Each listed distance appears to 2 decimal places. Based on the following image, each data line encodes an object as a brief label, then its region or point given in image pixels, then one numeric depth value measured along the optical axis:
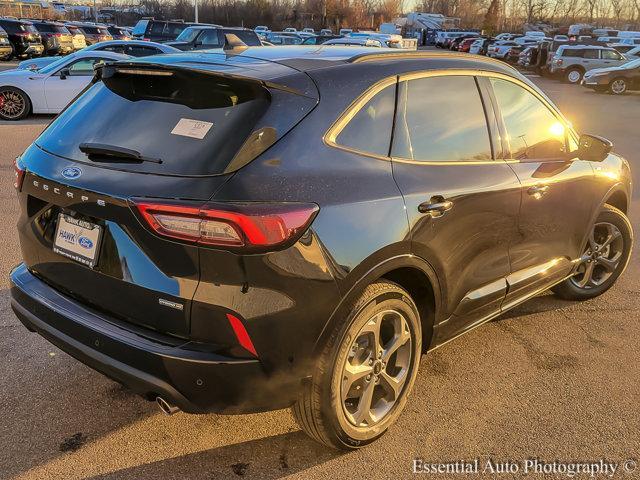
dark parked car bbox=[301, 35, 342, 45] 29.42
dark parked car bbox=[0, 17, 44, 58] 27.44
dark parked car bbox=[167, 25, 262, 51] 19.27
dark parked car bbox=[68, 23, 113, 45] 30.27
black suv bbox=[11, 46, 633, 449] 2.28
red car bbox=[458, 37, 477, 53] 48.06
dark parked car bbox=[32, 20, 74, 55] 26.28
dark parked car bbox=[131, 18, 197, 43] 25.84
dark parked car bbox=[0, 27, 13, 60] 24.84
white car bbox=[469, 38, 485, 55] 43.94
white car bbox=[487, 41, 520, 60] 38.56
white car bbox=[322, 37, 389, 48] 20.46
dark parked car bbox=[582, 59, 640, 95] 24.06
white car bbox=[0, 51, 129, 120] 12.02
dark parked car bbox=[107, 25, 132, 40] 31.94
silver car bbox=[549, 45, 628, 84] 27.78
